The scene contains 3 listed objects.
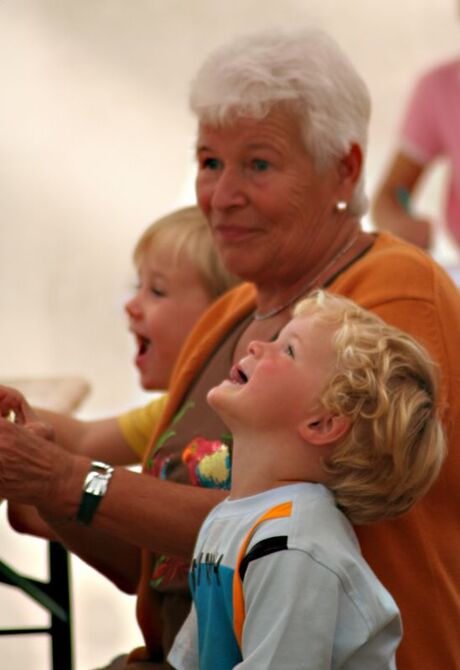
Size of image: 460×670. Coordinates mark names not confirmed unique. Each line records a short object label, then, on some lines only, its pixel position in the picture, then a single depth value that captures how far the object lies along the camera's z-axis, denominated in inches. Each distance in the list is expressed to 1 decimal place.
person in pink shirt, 436.8
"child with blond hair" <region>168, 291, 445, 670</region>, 147.7
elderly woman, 177.0
